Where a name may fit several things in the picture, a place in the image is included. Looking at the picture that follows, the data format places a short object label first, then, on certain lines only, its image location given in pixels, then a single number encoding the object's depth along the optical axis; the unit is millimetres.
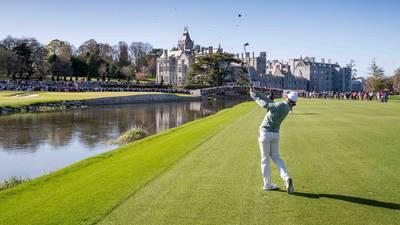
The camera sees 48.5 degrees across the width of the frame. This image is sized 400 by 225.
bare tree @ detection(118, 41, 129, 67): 156625
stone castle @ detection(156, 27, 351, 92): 161250
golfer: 9727
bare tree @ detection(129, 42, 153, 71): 184625
